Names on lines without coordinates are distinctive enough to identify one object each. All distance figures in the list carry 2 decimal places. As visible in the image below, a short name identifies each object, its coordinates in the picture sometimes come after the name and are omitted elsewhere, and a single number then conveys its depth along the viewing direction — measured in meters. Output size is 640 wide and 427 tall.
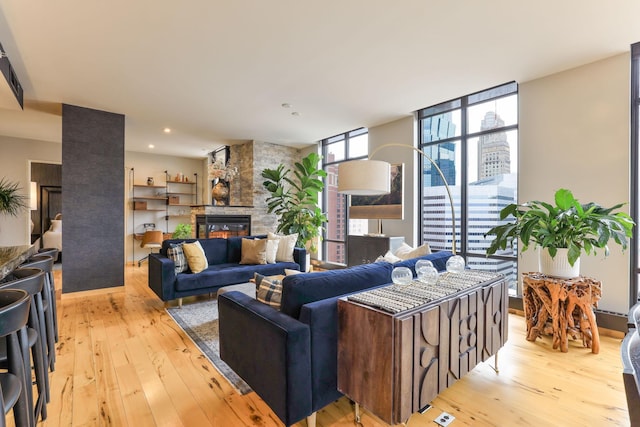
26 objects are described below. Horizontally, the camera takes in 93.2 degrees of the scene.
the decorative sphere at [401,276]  1.99
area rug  2.27
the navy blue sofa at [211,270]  3.70
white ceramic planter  2.81
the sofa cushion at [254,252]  4.55
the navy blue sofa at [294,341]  1.55
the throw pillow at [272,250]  4.70
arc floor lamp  2.96
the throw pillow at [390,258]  2.91
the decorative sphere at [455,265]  2.45
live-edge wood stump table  2.68
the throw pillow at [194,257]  3.94
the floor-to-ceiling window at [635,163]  3.05
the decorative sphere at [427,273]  2.08
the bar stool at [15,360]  1.01
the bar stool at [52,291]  2.38
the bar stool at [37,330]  1.50
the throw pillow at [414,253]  3.04
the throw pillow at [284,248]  4.88
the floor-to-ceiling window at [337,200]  6.19
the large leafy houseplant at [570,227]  2.64
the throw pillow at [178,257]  3.83
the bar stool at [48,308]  2.13
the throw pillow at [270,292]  1.92
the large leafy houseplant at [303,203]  6.11
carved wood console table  1.48
